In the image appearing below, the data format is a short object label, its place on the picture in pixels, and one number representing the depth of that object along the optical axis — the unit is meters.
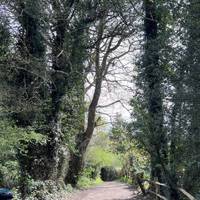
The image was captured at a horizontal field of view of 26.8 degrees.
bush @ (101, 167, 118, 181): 40.06
